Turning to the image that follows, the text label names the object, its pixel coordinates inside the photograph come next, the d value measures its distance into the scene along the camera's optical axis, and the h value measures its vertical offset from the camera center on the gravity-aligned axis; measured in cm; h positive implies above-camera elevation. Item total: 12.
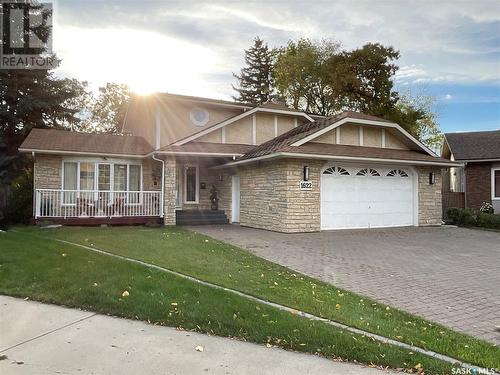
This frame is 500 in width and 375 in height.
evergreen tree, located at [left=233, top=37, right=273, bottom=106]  4569 +1408
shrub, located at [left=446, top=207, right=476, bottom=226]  1753 -118
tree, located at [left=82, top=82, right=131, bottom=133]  3794 +847
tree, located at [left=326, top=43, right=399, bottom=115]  2756 +849
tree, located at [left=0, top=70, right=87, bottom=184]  2073 +490
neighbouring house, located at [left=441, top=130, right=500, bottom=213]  2105 +116
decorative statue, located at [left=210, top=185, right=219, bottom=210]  1808 -34
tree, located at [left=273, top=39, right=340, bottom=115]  3403 +1043
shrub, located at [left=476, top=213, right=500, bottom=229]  1683 -132
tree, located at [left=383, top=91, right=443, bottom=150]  3878 +741
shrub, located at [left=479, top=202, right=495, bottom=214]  2002 -94
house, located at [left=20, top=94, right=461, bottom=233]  1389 +83
